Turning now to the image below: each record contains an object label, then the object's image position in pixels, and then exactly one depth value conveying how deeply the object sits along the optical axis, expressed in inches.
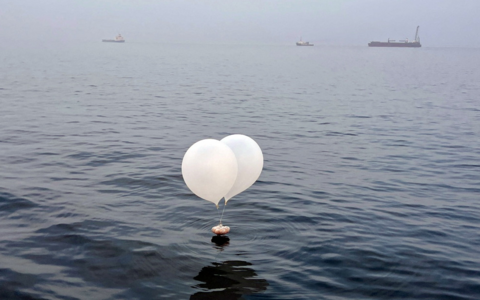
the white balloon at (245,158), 371.9
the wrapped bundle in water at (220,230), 386.7
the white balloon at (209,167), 343.3
